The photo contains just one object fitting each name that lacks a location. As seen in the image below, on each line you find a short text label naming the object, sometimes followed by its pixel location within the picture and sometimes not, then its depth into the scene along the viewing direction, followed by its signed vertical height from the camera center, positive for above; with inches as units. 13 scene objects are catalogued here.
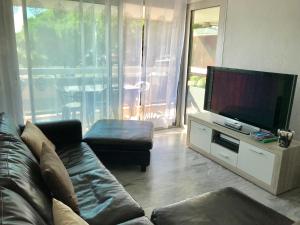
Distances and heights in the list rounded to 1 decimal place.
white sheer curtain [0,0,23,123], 117.0 -7.6
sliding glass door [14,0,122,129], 125.4 -1.7
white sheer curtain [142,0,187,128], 154.6 +0.1
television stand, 97.5 -41.9
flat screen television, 100.5 -16.4
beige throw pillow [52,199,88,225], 39.5 -25.4
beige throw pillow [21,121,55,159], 74.7 -26.1
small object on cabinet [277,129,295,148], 96.3 -29.2
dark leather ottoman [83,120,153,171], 110.0 -38.7
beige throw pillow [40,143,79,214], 54.2 -28.0
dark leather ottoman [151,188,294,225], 57.3 -36.0
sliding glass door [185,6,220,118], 153.0 +4.0
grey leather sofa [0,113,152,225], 41.2 -29.3
